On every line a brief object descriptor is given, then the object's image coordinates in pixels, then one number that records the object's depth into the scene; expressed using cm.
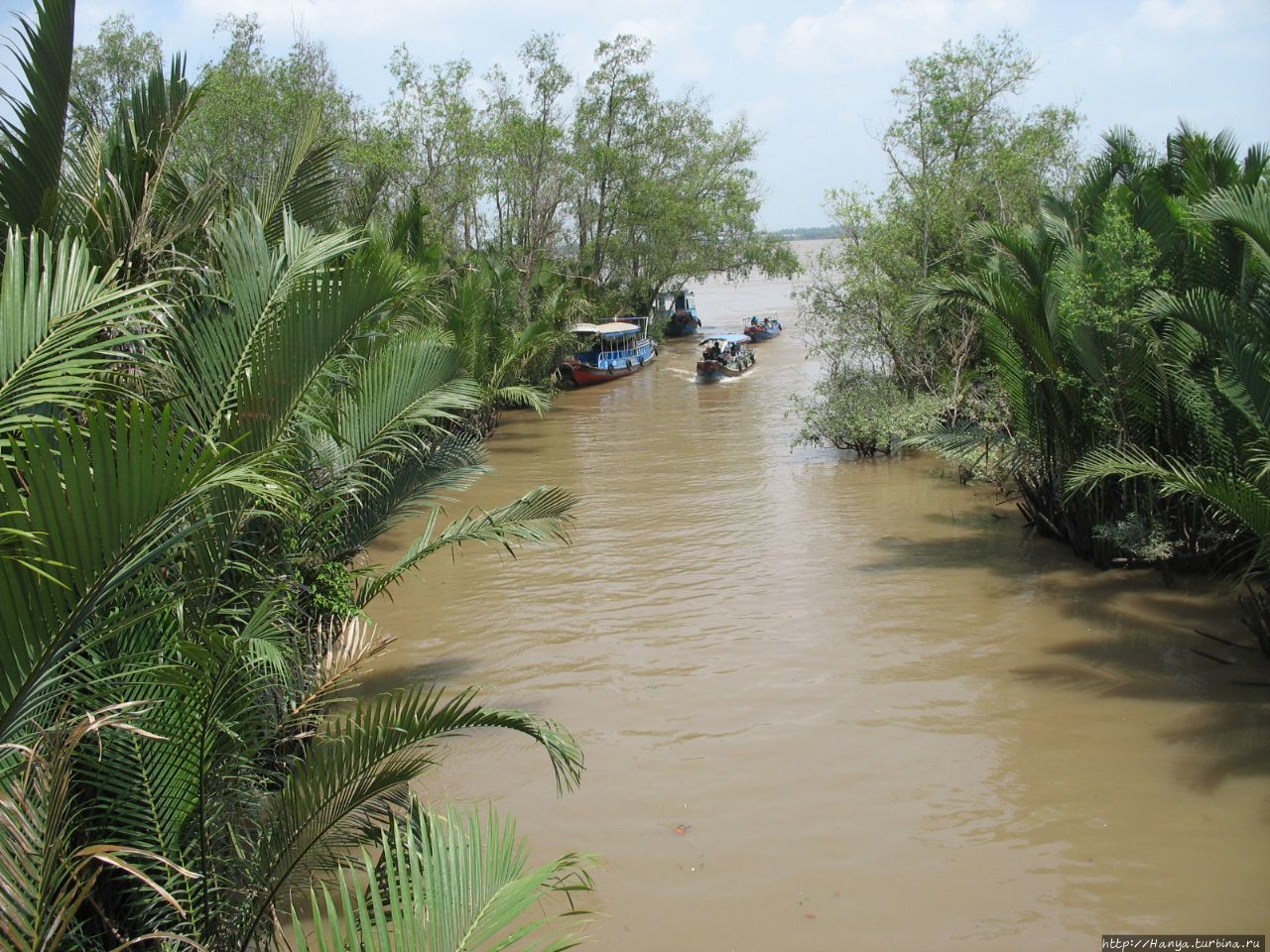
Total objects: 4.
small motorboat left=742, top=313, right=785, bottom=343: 4206
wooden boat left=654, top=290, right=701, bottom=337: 4669
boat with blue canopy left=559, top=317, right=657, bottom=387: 3022
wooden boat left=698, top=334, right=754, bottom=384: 3022
